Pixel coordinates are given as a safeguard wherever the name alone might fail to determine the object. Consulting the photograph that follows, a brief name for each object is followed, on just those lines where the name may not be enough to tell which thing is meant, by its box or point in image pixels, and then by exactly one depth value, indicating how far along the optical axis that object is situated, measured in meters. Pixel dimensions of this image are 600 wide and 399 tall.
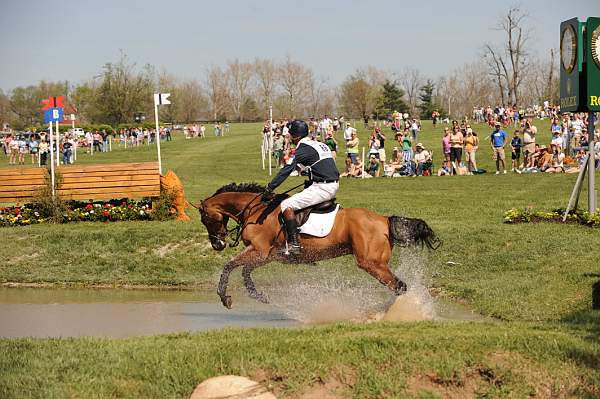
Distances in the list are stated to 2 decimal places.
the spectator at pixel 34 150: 59.53
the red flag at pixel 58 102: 27.14
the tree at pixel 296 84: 119.06
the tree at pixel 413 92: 111.25
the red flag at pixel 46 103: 27.38
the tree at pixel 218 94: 127.50
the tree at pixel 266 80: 124.50
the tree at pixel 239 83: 127.50
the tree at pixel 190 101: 116.62
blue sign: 27.06
